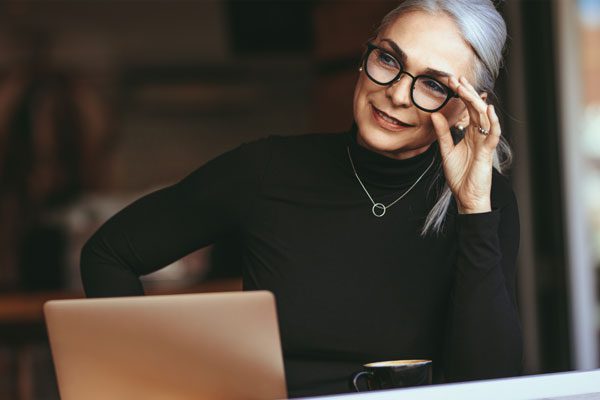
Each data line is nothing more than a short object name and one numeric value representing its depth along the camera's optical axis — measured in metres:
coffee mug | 1.67
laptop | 1.58
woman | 1.89
